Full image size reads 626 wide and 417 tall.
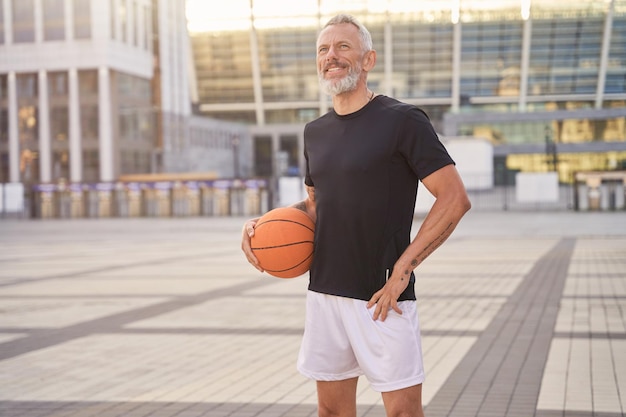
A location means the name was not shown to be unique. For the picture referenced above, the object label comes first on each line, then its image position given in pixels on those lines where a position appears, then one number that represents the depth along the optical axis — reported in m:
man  3.67
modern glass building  88.69
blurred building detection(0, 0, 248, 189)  66.69
